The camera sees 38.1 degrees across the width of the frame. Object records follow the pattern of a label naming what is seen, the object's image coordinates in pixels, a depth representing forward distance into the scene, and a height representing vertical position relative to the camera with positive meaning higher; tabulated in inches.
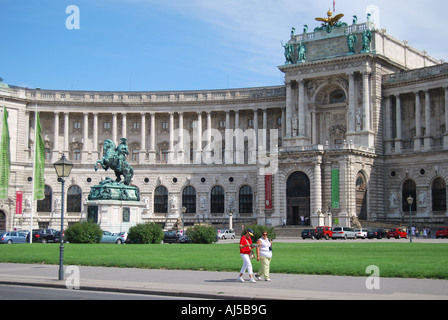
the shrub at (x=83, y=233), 2177.7 -105.1
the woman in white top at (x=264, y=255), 1061.5 -88.0
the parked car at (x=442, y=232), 2918.3 -140.4
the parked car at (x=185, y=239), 2440.9 -143.1
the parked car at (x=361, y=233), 2931.1 -144.9
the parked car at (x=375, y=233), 2940.5 -147.1
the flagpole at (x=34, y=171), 2839.6 +134.3
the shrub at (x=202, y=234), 2320.4 -116.7
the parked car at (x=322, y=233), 2920.8 -143.2
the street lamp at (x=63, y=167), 1220.5 +65.1
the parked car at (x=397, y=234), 2950.3 -149.3
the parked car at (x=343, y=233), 2918.3 -143.6
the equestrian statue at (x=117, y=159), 2395.4 +156.5
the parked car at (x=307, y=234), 2937.7 -148.5
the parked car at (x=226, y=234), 3116.9 -157.6
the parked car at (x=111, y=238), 2306.8 -130.1
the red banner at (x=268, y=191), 3531.0 +56.2
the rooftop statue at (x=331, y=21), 3754.9 +1050.3
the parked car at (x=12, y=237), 2600.9 -144.4
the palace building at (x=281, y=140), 3437.5 +372.4
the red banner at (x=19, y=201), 3905.0 +4.3
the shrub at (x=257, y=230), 2215.8 -101.1
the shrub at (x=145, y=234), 2218.3 -111.1
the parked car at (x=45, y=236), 2657.5 -140.8
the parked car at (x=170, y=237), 2527.1 -139.2
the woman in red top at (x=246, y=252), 1054.4 -84.2
